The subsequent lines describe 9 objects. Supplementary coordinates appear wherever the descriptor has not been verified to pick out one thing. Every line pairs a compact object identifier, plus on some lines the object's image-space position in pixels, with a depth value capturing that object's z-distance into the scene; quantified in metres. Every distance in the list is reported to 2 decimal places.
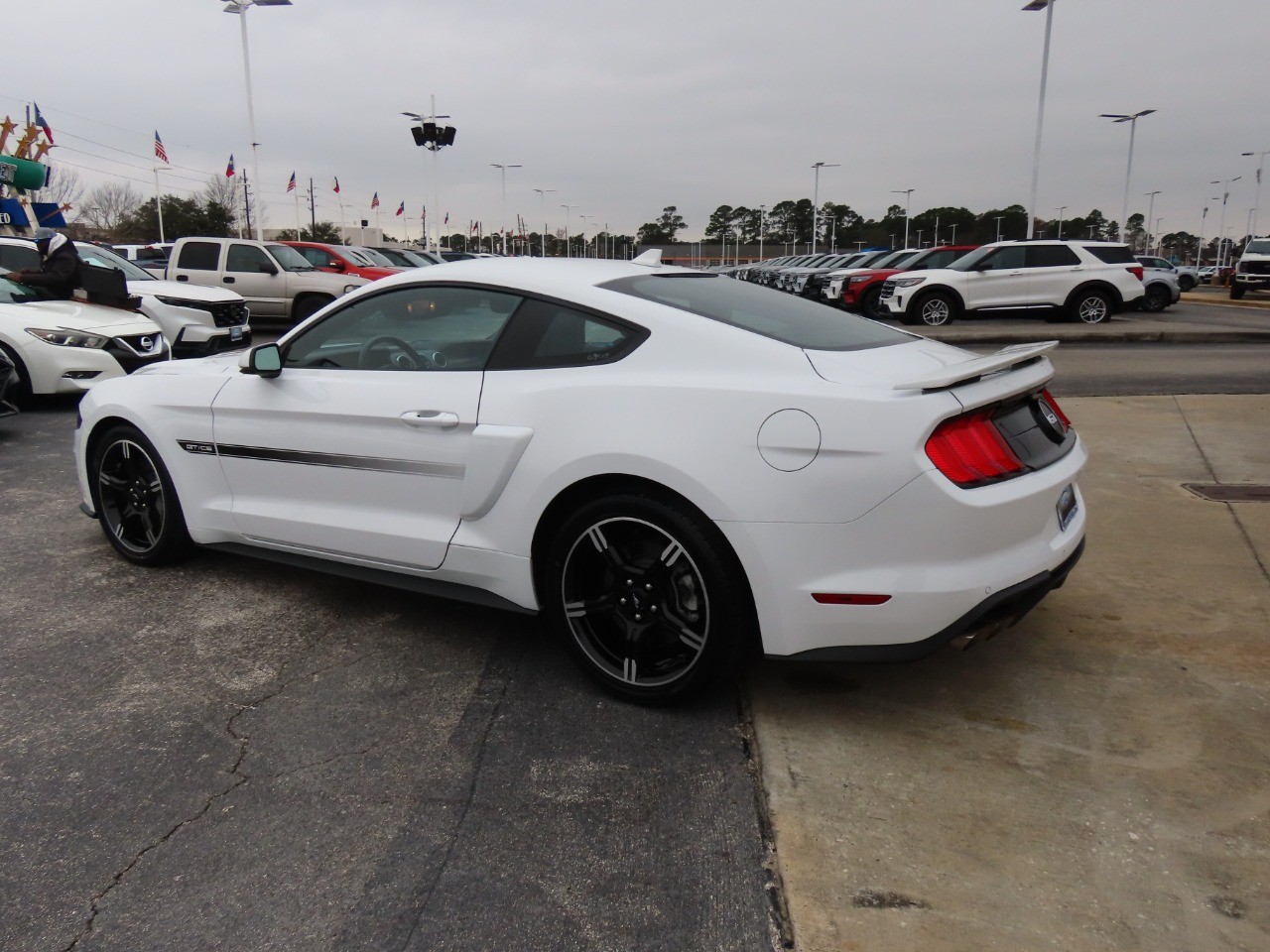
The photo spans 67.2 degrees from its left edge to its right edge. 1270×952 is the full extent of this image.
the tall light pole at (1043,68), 31.56
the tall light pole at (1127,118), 48.78
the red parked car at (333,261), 18.52
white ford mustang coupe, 2.79
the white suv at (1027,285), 18.52
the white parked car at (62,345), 9.16
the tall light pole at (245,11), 31.98
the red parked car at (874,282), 21.20
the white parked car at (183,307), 11.48
